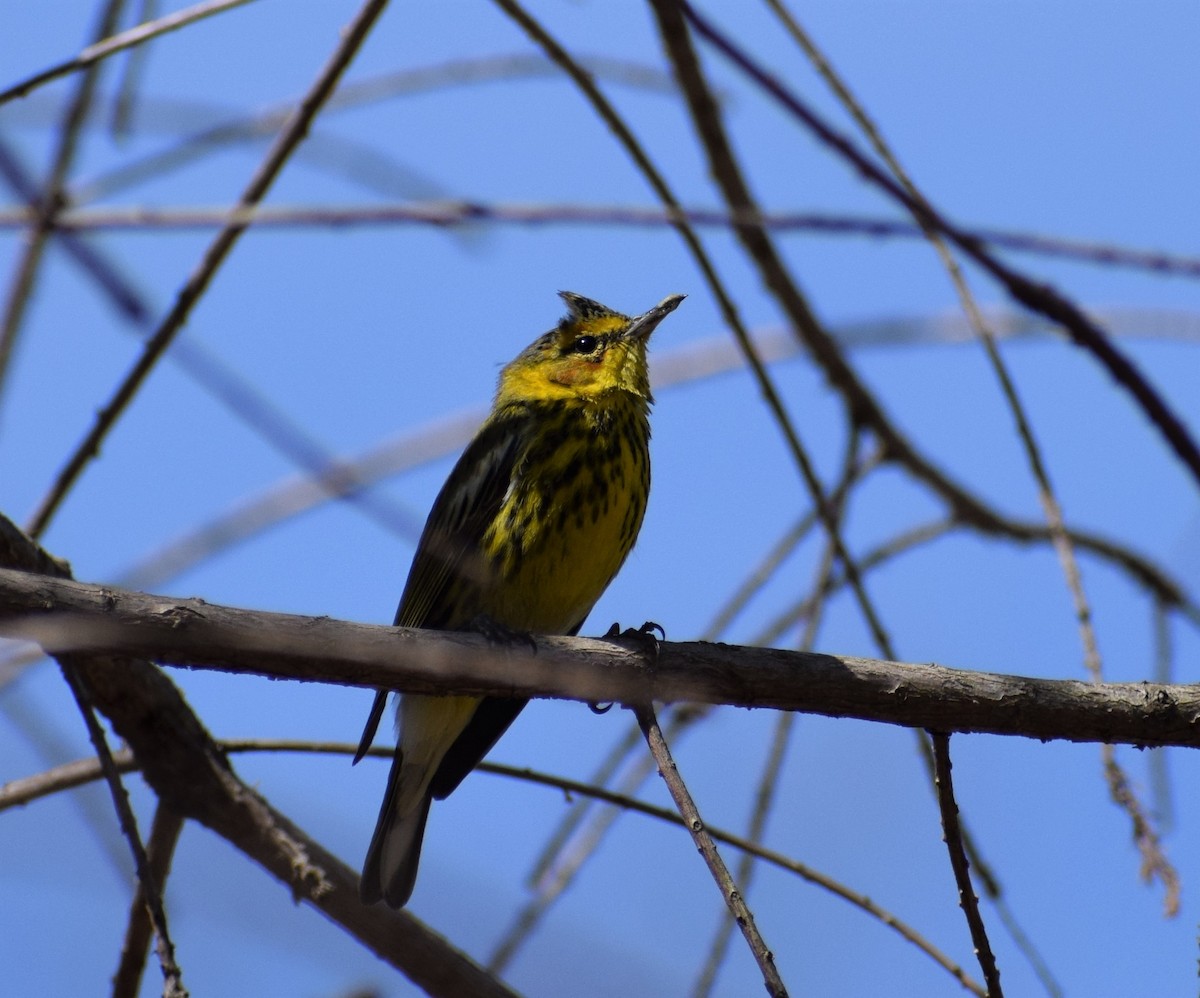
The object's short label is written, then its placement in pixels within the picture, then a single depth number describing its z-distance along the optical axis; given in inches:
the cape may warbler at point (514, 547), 347.6
